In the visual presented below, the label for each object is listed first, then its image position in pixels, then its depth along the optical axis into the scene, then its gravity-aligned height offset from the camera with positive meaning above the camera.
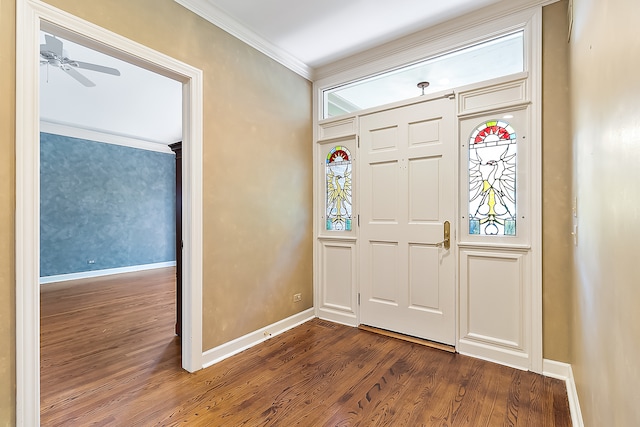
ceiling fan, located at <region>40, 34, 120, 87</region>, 2.71 +1.51
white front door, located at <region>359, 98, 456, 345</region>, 2.73 -0.05
